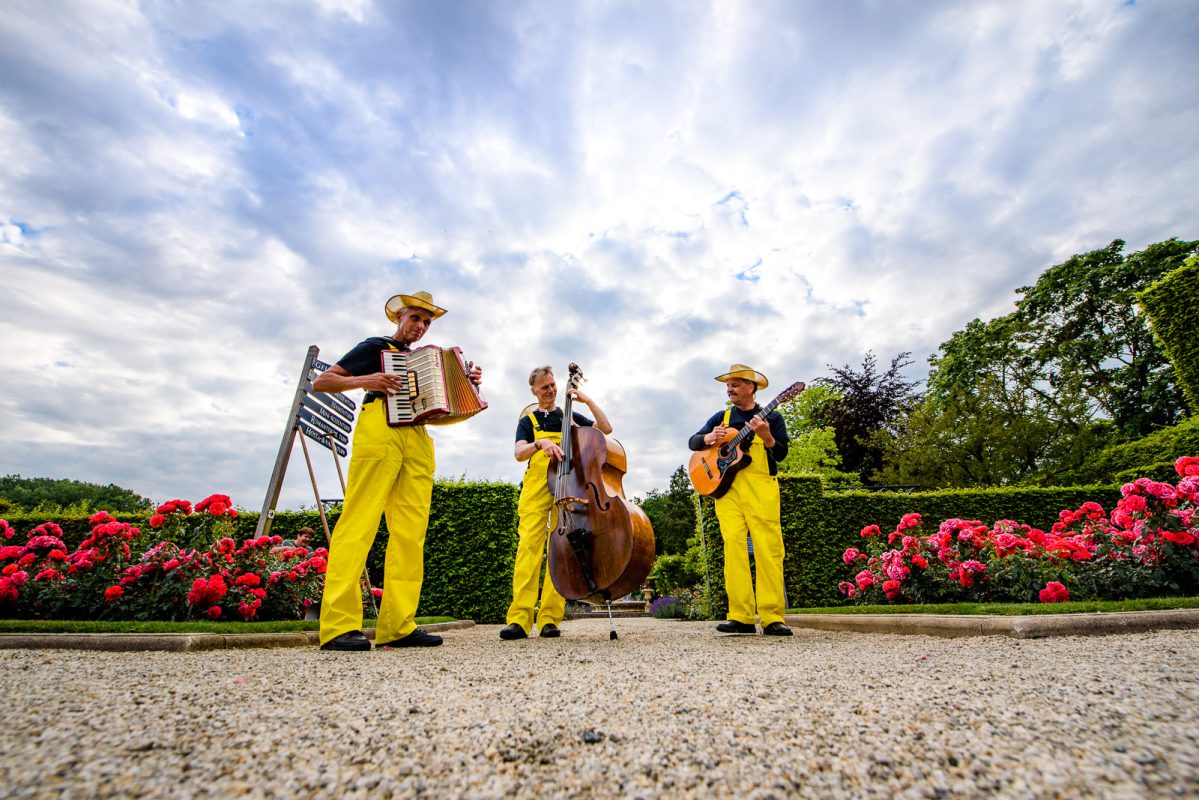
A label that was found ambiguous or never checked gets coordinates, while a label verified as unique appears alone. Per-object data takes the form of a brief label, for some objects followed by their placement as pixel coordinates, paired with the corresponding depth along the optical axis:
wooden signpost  5.62
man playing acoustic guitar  4.16
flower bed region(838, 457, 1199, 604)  4.70
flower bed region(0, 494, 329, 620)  4.53
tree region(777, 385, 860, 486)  19.70
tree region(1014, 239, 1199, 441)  17.69
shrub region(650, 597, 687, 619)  10.27
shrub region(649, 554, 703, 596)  17.05
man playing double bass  4.20
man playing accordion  3.29
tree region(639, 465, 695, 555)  24.32
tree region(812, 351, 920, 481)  22.50
